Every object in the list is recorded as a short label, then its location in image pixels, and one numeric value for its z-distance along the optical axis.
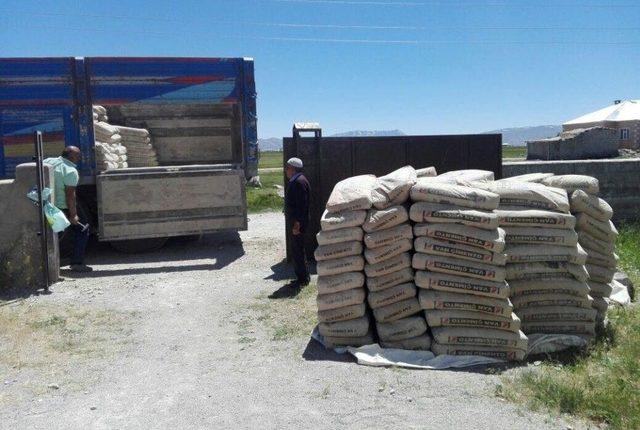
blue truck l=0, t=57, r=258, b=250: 9.79
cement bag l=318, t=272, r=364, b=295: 5.61
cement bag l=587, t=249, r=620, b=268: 6.30
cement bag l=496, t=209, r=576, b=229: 5.61
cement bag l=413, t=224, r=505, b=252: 5.32
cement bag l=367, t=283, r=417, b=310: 5.54
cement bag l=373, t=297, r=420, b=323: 5.53
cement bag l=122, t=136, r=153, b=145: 10.93
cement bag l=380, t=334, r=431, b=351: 5.43
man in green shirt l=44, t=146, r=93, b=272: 8.54
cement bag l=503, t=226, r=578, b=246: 5.61
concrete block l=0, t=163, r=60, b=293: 7.84
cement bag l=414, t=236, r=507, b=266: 5.34
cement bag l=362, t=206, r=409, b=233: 5.57
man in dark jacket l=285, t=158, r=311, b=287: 7.70
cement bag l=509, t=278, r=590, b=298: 5.64
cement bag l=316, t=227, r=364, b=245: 5.65
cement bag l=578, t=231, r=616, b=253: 6.24
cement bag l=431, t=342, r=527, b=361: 5.25
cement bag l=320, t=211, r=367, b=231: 5.67
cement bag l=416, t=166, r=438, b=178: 7.29
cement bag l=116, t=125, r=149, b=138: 10.85
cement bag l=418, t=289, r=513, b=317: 5.29
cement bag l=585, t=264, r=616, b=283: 6.26
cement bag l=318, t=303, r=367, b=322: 5.61
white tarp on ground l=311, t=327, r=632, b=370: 5.16
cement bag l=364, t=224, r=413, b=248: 5.52
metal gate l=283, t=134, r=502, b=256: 9.31
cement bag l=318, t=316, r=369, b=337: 5.58
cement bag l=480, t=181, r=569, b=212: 5.72
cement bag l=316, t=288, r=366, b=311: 5.59
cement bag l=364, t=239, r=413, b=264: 5.52
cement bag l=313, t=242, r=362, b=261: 5.66
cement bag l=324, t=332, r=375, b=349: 5.60
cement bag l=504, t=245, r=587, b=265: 5.60
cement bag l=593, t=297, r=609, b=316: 6.15
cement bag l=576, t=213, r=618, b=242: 6.14
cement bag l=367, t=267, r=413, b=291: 5.54
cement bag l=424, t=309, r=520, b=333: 5.27
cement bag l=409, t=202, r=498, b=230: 5.36
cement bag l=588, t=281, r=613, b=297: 6.26
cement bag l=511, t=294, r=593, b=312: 5.69
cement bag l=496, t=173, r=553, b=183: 6.57
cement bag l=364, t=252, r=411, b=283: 5.53
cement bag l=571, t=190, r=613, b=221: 6.07
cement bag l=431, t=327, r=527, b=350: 5.26
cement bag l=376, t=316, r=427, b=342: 5.45
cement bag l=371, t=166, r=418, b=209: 5.70
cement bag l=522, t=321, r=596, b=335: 5.69
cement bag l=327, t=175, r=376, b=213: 5.74
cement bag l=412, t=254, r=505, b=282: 5.31
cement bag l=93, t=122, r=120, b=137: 10.23
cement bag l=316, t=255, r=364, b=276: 5.63
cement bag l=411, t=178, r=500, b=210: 5.46
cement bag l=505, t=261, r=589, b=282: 5.62
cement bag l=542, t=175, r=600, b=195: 6.19
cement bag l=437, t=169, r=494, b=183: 6.07
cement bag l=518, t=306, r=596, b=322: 5.68
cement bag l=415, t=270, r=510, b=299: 5.28
